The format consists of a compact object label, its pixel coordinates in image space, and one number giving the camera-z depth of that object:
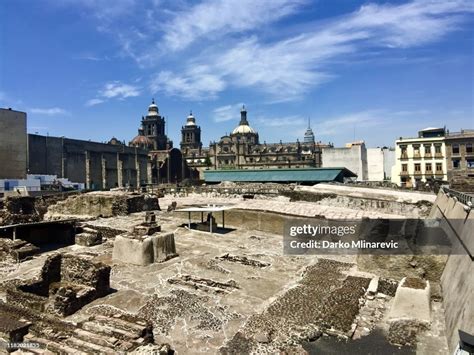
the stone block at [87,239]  15.77
